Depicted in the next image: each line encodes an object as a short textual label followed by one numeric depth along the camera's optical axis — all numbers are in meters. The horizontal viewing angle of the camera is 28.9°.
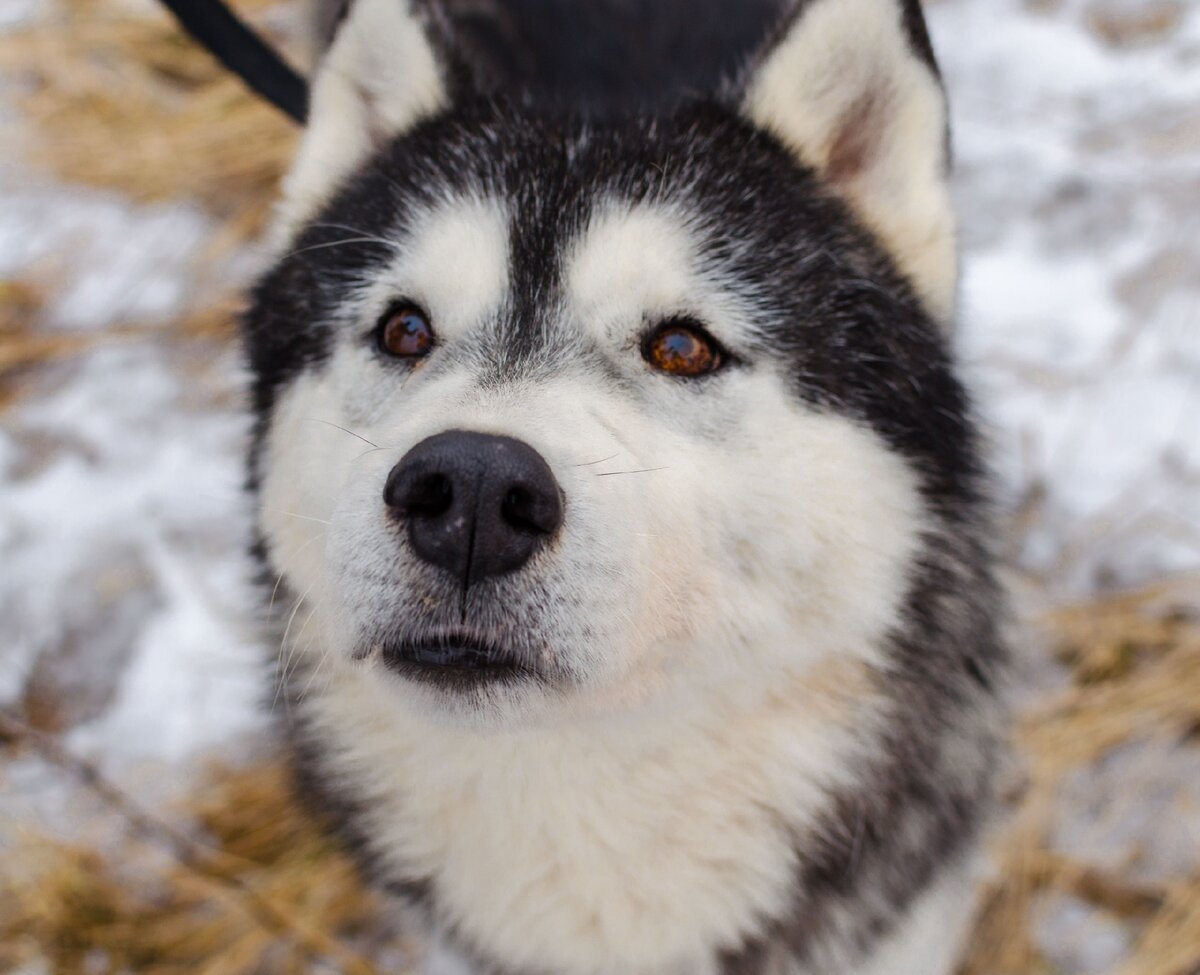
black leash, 0.69
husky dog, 0.52
